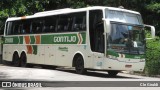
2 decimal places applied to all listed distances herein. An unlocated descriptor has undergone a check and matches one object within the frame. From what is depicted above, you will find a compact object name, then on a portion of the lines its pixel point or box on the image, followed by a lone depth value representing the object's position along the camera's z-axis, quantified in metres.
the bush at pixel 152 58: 24.45
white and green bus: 21.16
